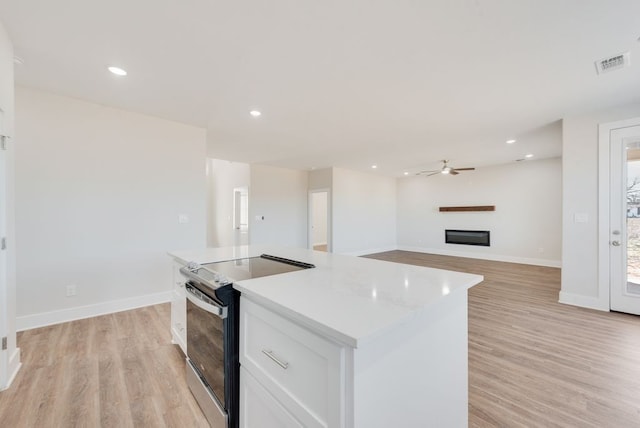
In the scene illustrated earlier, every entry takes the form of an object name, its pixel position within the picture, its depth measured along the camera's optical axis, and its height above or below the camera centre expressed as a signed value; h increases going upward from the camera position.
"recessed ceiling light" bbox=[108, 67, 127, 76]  2.37 +1.28
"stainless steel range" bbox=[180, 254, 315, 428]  1.31 -0.64
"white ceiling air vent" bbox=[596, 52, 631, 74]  2.18 +1.27
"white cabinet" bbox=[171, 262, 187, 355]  2.08 -0.80
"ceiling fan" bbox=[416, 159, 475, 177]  6.00 +1.17
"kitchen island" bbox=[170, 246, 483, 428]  0.84 -0.51
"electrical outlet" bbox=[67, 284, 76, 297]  3.01 -0.85
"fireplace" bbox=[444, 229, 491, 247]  7.13 -0.65
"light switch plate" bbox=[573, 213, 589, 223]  3.45 -0.06
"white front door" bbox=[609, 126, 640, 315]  3.19 -0.08
